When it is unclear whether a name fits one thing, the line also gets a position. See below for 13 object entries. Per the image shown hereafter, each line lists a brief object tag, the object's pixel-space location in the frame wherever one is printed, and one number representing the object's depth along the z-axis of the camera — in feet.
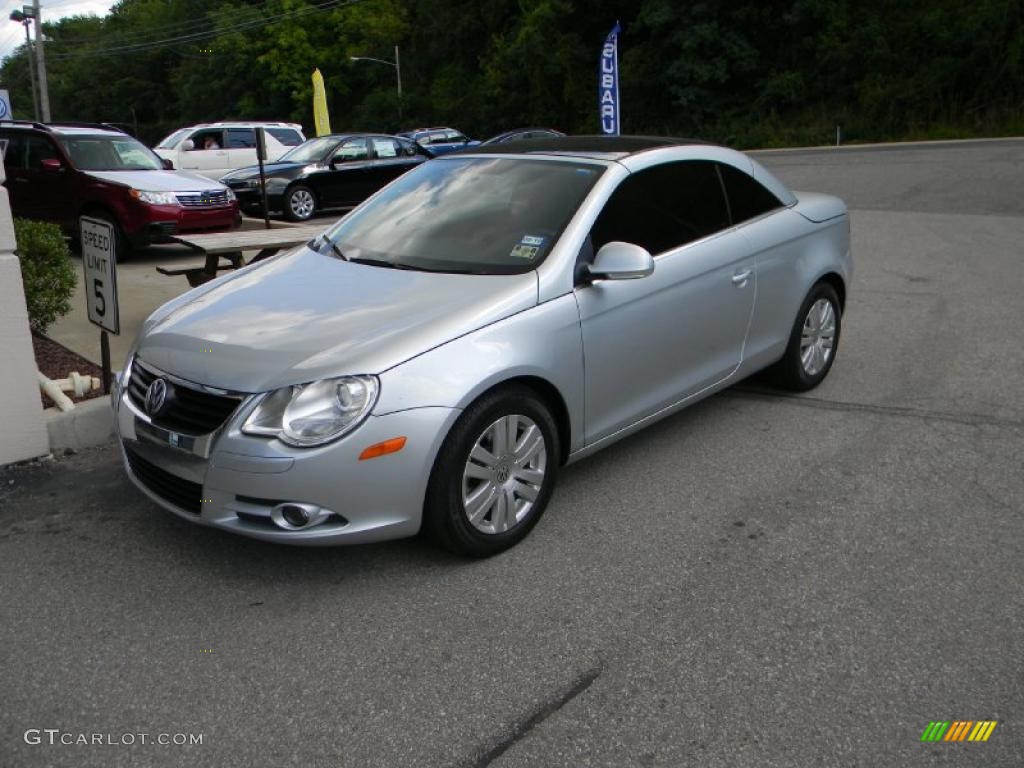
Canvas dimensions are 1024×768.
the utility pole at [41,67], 141.69
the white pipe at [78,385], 18.53
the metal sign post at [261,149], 35.97
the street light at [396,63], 214.90
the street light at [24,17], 149.92
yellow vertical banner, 86.17
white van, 66.90
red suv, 35.70
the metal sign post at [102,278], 17.61
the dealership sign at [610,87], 70.69
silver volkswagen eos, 11.02
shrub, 21.35
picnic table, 24.54
